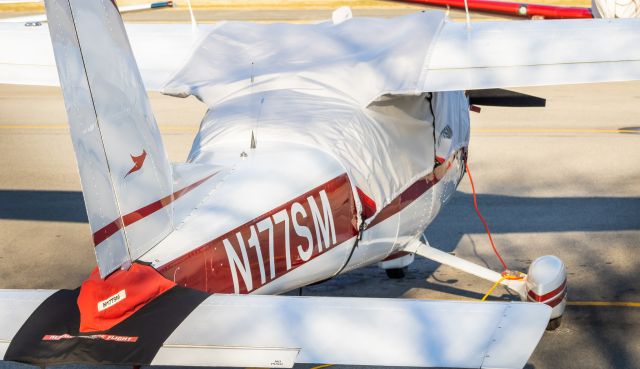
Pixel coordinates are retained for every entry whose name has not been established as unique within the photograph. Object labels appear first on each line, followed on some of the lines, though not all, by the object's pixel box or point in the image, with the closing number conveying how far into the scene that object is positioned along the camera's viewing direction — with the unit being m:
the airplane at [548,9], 23.91
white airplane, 5.27
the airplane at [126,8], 10.64
